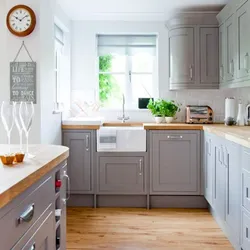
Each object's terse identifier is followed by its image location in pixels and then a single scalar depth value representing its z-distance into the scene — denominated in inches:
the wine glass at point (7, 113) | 64.7
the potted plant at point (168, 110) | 183.8
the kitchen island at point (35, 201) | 44.0
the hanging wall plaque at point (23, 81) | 137.0
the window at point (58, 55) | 176.2
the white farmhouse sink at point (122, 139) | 166.6
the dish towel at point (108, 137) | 166.6
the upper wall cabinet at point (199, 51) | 181.2
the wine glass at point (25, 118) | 68.6
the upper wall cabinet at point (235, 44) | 138.9
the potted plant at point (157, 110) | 185.8
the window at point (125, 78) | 201.8
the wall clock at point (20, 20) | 134.9
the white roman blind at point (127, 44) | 197.9
